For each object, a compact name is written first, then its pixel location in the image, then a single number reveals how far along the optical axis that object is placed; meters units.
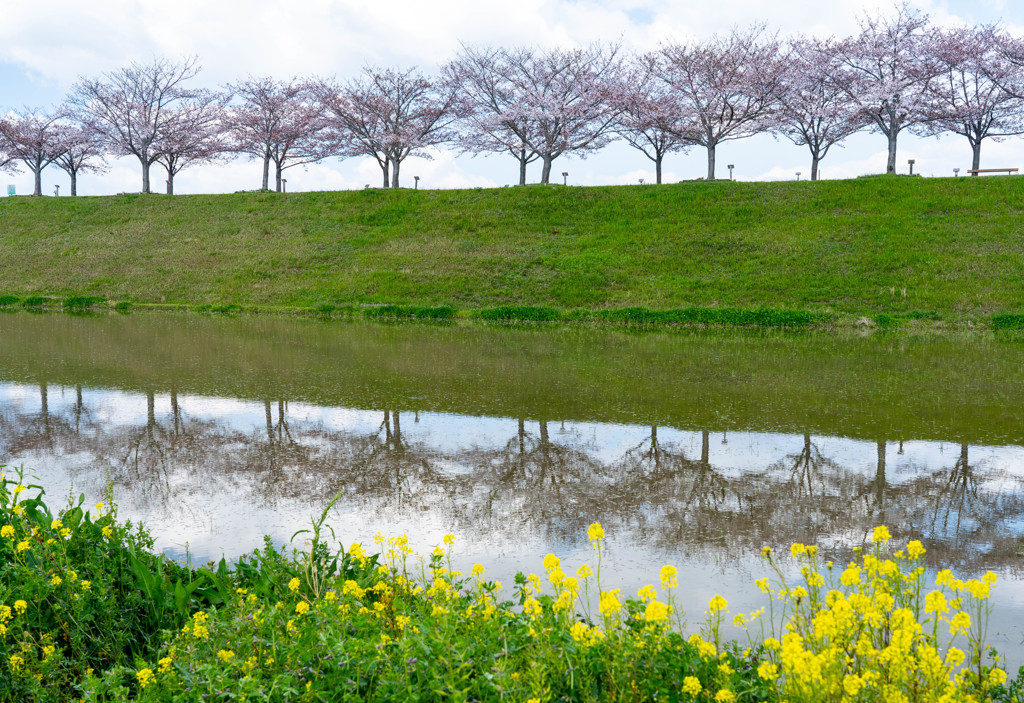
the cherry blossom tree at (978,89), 42.56
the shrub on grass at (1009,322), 19.47
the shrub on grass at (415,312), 22.55
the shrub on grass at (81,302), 26.89
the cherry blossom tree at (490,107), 47.09
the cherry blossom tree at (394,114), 48.84
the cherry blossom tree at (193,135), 52.00
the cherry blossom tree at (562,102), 45.56
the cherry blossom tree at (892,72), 41.66
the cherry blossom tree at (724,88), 41.25
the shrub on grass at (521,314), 21.70
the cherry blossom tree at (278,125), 52.75
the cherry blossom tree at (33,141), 56.21
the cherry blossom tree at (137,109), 50.84
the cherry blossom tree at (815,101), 43.28
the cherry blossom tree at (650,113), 44.00
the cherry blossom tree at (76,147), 56.12
